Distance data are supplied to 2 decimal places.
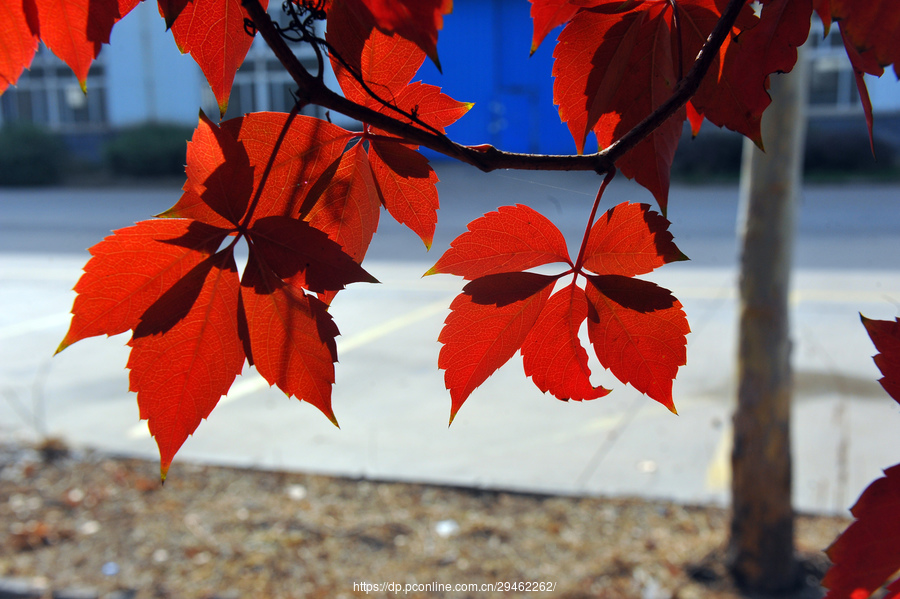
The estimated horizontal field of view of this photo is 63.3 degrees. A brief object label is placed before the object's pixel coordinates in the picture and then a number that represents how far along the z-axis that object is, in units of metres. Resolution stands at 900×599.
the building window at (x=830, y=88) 11.12
